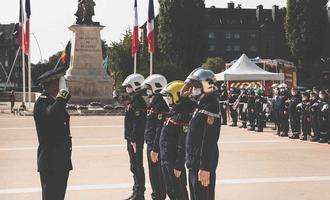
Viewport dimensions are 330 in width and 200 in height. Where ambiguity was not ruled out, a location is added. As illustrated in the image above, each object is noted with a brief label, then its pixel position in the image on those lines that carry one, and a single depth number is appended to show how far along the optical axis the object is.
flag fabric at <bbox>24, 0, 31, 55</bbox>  36.38
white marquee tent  27.11
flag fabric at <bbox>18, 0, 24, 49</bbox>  37.26
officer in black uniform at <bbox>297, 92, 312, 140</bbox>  18.62
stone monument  38.84
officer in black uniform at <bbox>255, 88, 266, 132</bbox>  21.73
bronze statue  39.84
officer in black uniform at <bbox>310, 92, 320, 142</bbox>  18.06
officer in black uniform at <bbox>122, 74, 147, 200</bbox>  8.86
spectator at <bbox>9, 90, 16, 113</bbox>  39.59
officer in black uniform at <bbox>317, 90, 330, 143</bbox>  17.62
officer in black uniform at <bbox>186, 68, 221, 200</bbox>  6.14
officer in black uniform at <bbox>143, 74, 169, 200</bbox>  8.48
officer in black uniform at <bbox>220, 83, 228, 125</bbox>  25.53
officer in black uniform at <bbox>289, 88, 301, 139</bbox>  19.19
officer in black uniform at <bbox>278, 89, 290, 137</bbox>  19.83
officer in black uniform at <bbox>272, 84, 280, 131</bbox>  21.00
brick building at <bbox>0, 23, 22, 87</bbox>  136.38
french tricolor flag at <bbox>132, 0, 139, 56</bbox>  38.06
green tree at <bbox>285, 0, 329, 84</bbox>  70.06
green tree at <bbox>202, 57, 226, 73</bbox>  72.12
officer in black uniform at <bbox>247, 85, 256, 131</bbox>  22.31
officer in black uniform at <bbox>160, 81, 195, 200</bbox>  7.66
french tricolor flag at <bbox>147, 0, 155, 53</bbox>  36.63
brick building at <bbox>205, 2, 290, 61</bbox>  100.44
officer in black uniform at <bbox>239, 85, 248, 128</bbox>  23.54
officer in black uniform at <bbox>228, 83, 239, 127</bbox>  24.84
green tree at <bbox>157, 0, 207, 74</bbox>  68.31
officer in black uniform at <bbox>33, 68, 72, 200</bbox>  6.33
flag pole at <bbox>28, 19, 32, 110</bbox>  36.65
